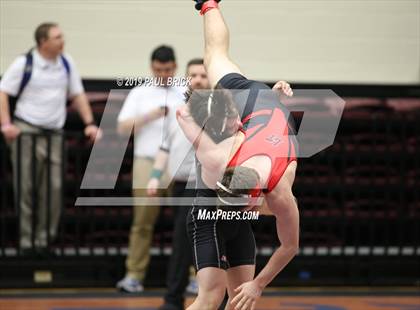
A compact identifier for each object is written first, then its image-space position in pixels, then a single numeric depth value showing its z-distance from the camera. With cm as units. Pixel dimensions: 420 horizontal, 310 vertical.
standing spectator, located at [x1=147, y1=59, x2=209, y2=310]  1271
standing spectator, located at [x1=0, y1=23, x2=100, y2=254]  1472
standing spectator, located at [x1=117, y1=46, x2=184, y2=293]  1421
